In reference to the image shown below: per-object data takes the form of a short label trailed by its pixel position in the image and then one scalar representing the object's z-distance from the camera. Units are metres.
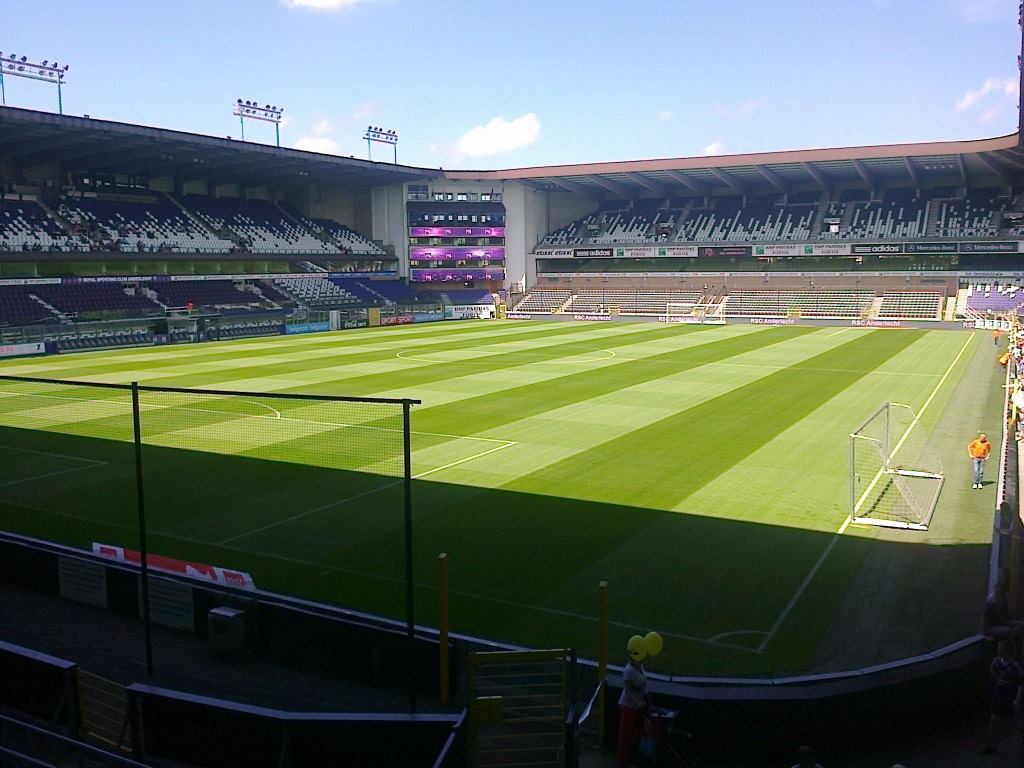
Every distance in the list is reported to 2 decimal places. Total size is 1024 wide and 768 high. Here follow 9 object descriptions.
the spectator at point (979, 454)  17.11
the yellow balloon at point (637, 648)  7.69
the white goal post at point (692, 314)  70.50
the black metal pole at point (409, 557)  8.36
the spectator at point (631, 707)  7.66
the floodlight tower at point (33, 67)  56.94
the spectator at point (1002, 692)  8.02
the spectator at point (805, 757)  6.60
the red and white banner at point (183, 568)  11.66
